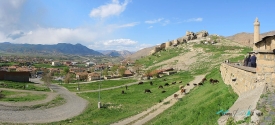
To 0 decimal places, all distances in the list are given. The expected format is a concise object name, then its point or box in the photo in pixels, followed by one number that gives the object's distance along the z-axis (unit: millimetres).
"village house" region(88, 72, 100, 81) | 117938
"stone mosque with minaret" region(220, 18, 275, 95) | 13930
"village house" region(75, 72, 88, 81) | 122750
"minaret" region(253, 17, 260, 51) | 29288
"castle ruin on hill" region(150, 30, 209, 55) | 139750
